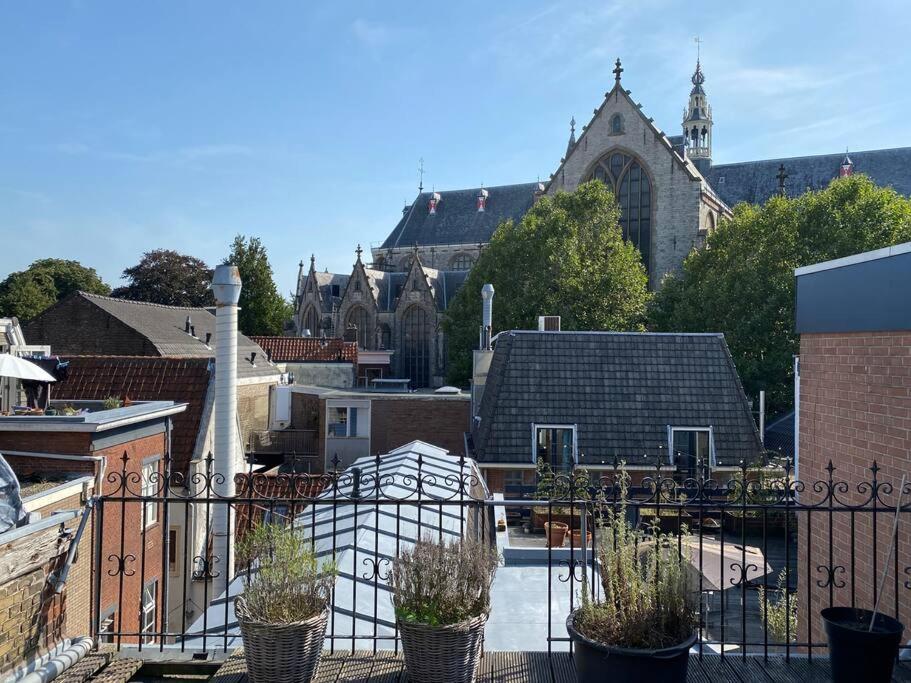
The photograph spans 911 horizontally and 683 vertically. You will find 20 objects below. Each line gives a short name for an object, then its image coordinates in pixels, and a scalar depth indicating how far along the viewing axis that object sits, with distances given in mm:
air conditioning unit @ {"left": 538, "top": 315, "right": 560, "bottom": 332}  21562
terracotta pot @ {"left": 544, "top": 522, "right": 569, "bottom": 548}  11711
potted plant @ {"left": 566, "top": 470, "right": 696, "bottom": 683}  3773
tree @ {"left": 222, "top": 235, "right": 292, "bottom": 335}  55375
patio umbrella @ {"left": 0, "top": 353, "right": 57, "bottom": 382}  9491
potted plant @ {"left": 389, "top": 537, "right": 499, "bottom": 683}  3906
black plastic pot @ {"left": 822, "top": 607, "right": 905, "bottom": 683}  4016
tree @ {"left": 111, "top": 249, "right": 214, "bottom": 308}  54312
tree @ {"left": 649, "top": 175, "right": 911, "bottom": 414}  28141
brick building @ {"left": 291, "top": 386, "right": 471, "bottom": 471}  23938
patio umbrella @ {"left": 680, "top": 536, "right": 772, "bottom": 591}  10297
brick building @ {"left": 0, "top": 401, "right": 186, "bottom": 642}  9812
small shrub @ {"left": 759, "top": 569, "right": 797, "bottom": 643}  8109
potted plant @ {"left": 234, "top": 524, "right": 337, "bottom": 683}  3908
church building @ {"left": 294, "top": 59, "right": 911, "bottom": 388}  41406
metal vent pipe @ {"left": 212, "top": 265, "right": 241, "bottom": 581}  8648
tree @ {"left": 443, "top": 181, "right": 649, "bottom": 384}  34375
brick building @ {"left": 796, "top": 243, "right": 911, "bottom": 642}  5871
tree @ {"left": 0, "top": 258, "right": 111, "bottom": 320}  52500
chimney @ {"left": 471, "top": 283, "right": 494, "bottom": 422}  20703
